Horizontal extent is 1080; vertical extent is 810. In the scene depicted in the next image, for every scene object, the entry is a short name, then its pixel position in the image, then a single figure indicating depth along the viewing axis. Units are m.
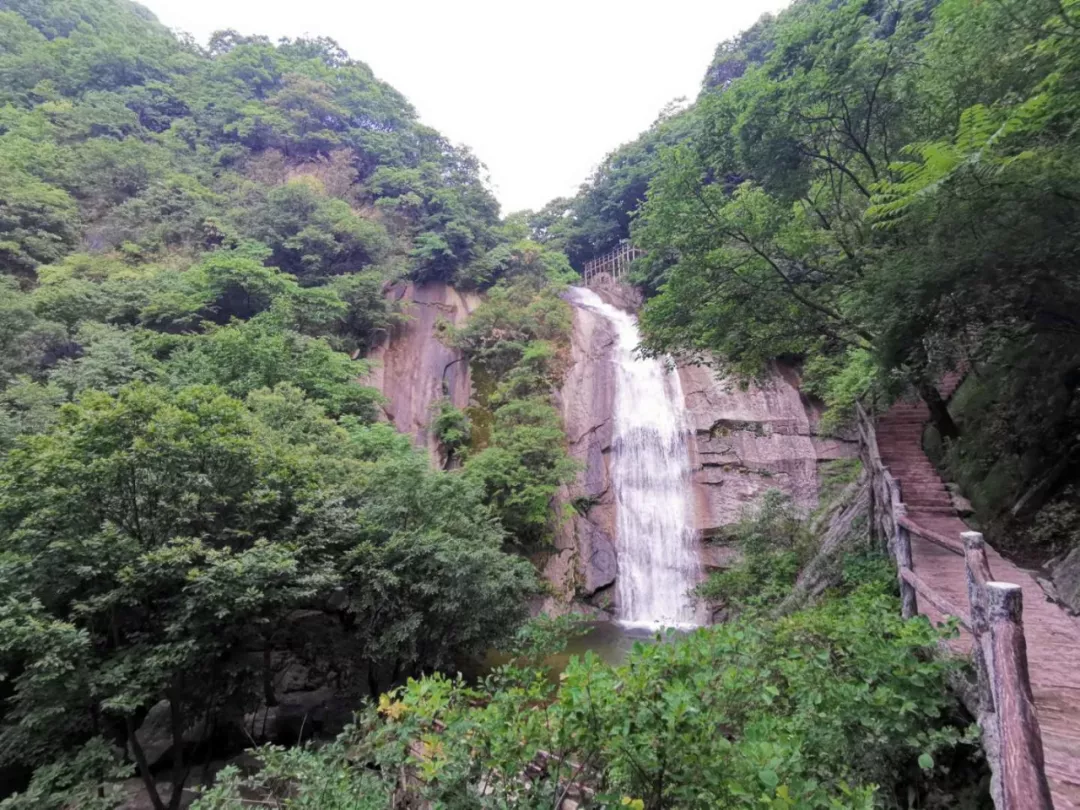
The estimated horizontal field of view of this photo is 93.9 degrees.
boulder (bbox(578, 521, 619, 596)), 14.34
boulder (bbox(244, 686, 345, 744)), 7.97
